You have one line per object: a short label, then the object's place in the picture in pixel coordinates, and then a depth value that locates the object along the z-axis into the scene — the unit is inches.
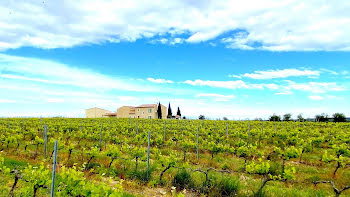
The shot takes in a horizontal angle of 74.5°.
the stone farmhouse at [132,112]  2315.1
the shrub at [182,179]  310.3
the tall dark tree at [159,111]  2437.7
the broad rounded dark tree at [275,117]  1806.1
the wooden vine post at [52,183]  199.5
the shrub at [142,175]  337.1
